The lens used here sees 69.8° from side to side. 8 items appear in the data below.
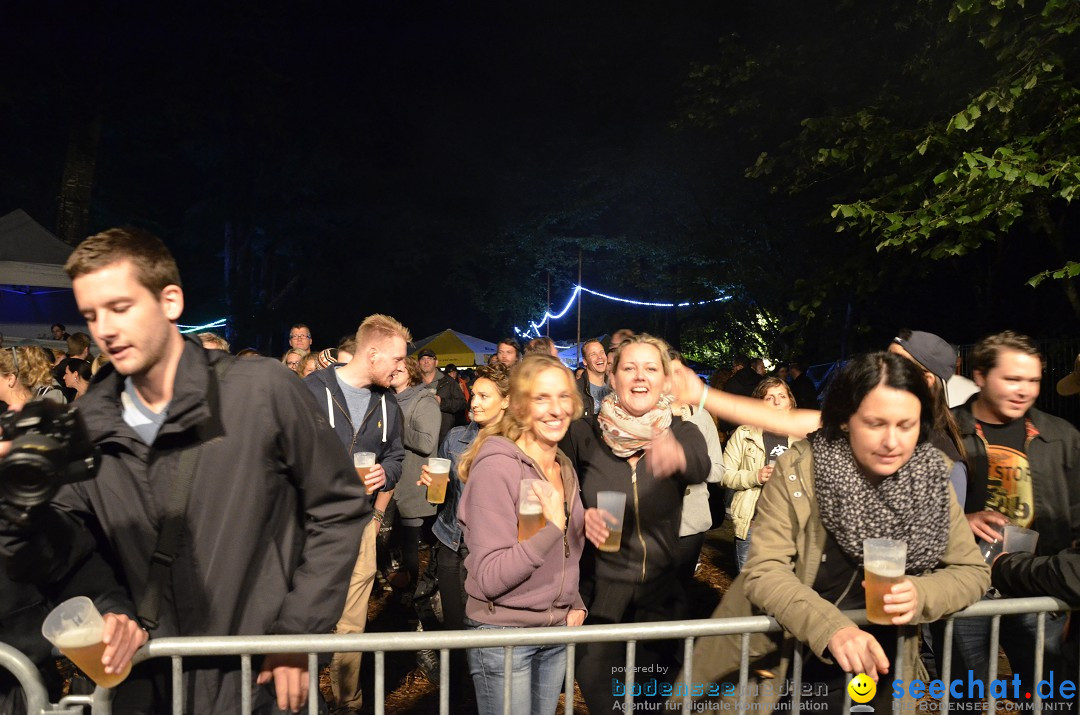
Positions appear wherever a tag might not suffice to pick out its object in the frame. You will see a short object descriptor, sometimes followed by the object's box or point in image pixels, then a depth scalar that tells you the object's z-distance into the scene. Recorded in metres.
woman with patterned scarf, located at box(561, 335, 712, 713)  3.51
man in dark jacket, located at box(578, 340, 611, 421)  8.06
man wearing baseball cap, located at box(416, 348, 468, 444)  8.43
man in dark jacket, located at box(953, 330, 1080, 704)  3.53
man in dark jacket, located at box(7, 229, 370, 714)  2.14
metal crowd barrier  2.09
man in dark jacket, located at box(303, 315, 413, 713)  4.43
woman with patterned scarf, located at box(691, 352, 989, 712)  2.55
